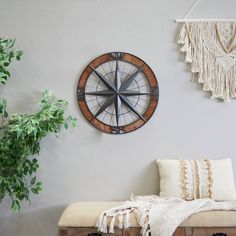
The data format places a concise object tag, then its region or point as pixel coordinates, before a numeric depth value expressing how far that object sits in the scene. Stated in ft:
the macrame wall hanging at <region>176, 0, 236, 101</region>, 9.12
